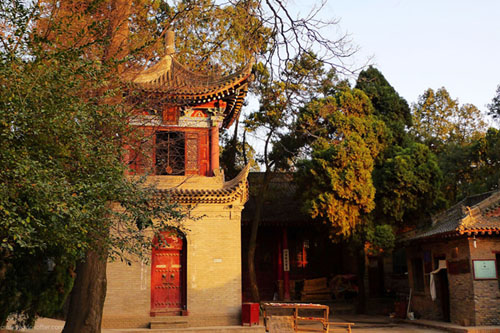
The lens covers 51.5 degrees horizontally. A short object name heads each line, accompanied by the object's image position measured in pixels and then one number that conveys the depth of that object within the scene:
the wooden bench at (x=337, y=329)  14.80
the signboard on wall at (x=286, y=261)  21.57
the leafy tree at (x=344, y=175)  17.34
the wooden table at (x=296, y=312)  12.24
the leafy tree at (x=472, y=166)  21.14
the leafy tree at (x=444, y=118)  26.88
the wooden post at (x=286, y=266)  21.42
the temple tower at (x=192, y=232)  14.14
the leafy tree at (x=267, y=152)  18.94
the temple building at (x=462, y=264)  14.34
